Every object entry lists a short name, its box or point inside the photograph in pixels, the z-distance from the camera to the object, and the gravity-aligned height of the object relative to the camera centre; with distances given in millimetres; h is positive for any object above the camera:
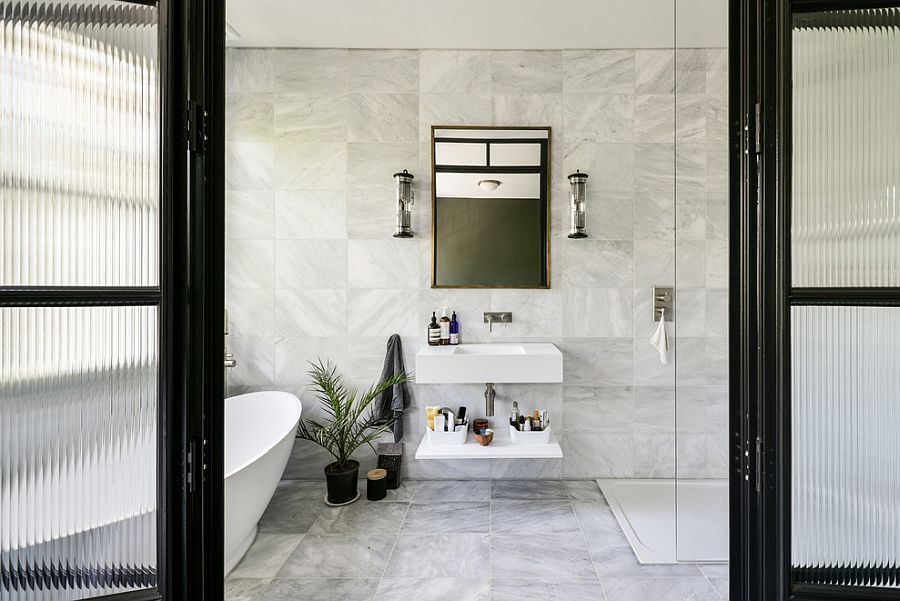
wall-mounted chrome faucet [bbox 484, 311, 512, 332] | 2410 -100
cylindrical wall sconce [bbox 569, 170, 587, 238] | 2334 +543
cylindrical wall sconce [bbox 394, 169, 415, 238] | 2336 +531
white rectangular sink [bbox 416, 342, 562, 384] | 2082 -330
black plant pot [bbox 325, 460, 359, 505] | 2203 -948
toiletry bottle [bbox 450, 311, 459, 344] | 2389 -181
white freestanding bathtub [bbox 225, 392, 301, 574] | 1676 -709
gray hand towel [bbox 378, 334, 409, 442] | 2369 -508
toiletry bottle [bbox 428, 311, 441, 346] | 2361 -190
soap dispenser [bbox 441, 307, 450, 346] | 2395 -171
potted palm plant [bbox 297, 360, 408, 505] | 2221 -687
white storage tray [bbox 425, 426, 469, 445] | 2191 -702
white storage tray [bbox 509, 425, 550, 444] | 2199 -706
